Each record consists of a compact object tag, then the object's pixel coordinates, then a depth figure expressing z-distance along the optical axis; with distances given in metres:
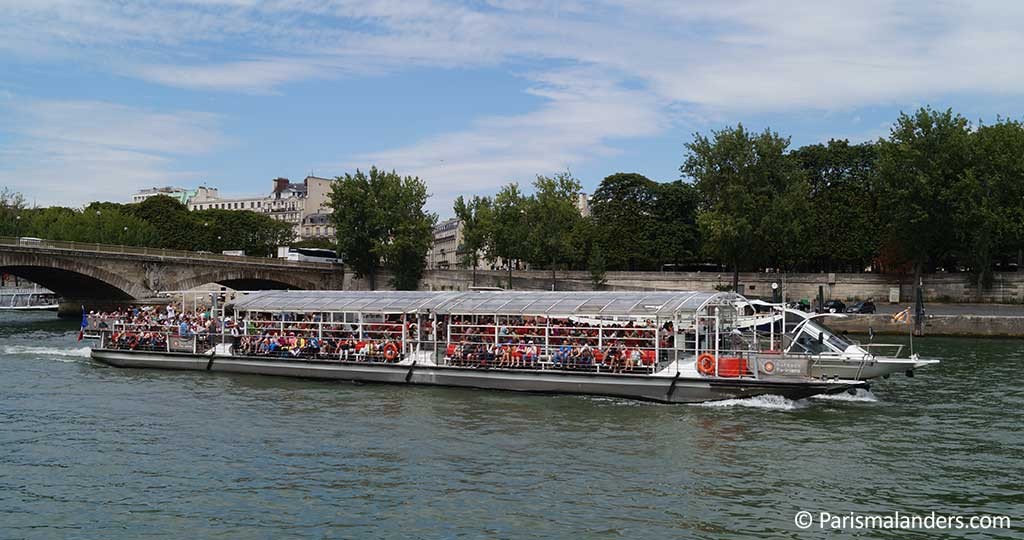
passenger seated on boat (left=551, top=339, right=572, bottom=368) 32.12
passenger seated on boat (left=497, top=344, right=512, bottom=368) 33.09
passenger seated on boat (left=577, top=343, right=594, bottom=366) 31.85
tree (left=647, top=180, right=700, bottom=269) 100.00
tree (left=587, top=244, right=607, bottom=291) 89.06
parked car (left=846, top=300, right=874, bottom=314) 68.21
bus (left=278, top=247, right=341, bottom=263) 95.94
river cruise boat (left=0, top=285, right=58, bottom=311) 104.19
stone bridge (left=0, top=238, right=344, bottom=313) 69.00
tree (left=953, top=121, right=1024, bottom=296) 69.75
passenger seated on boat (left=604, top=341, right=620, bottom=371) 31.27
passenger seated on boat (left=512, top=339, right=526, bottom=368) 32.94
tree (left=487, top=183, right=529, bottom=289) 90.38
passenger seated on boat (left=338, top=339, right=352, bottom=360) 36.06
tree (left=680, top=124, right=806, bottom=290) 78.62
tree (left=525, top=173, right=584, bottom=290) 88.56
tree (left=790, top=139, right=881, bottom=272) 85.31
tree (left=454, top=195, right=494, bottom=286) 92.69
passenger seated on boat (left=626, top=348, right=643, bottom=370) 31.01
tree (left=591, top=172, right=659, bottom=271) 99.69
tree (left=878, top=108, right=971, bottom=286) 71.69
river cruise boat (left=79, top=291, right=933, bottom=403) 30.00
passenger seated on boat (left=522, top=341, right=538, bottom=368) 32.81
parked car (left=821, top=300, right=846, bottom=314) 68.23
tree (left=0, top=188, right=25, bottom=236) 106.06
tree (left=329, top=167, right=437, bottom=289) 92.69
